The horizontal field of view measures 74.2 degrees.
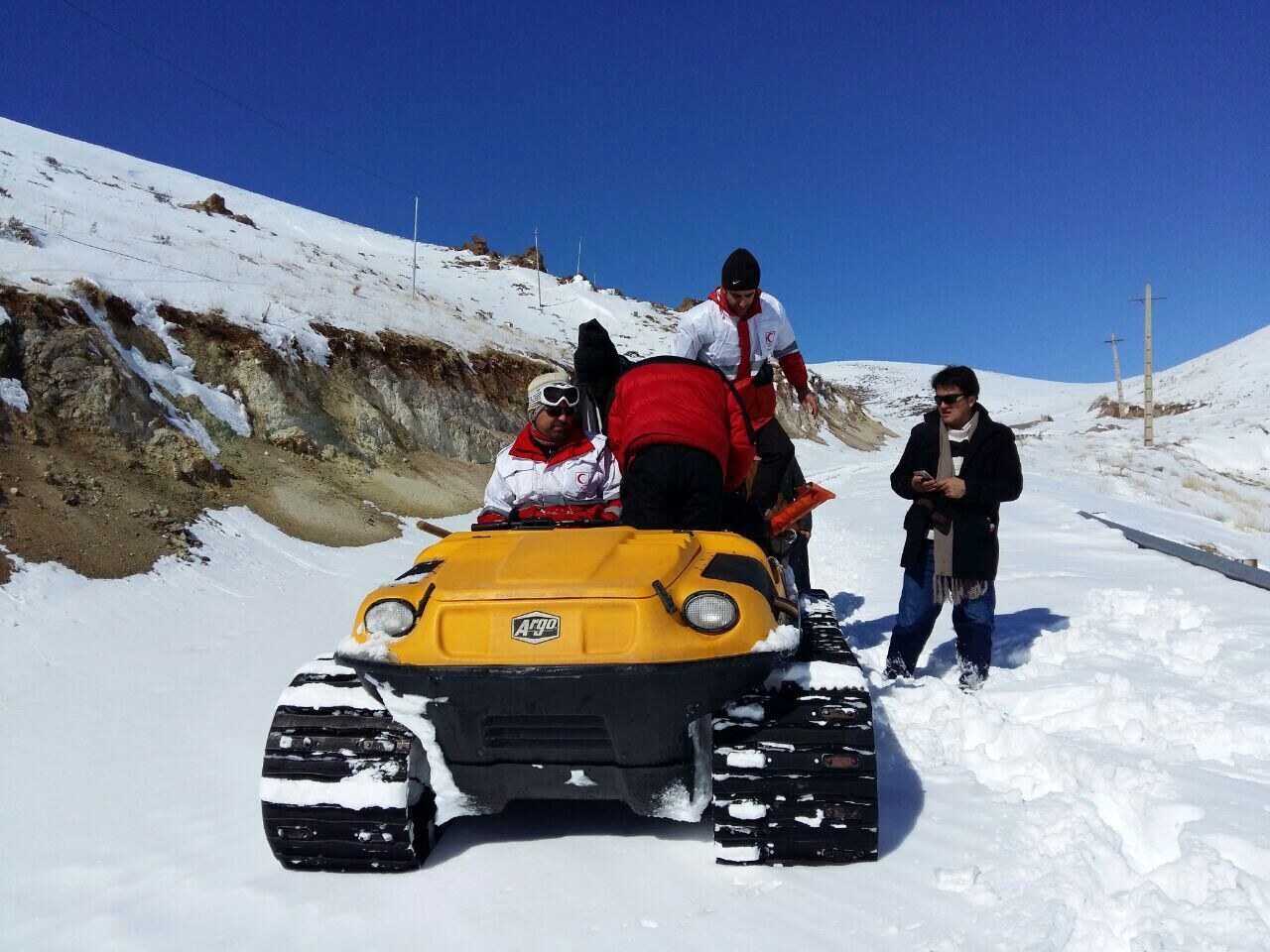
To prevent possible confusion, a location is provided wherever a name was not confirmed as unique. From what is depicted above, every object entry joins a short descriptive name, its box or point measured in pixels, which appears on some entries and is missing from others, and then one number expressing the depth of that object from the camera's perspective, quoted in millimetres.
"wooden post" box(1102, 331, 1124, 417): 48603
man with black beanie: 4781
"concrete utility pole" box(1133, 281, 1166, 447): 26628
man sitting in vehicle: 4078
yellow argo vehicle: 2469
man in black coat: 4398
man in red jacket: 3361
